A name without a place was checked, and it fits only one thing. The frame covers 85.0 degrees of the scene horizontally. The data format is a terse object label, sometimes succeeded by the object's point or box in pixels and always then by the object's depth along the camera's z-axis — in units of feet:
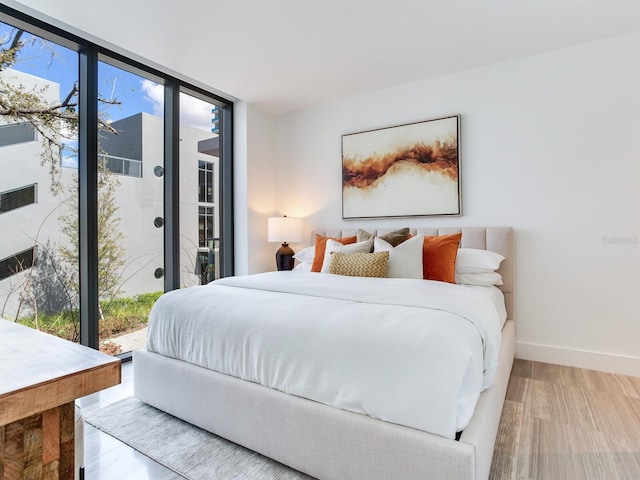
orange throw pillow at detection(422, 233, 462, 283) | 8.27
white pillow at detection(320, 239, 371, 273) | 9.07
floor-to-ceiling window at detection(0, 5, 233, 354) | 7.86
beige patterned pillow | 8.18
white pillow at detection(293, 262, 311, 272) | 10.74
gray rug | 4.88
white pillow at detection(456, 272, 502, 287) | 8.69
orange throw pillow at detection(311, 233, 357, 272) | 9.94
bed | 3.94
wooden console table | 1.99
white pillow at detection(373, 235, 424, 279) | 8.15
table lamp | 12.34
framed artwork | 10.44
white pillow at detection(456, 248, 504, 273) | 8.71
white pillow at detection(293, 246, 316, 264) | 10.99
